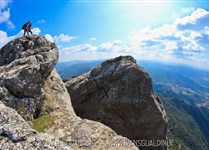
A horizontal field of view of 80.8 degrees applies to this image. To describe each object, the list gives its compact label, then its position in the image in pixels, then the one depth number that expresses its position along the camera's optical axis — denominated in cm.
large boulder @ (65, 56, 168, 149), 1713
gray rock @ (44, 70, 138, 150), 843
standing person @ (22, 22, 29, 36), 1979
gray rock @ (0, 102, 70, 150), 585
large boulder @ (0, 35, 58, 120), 1054
